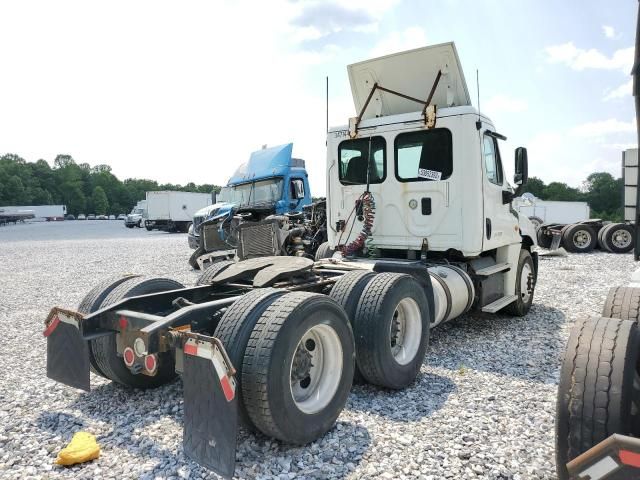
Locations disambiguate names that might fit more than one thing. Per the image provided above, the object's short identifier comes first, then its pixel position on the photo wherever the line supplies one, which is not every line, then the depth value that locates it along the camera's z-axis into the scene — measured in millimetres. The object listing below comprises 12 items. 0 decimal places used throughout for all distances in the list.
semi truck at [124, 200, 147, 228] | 48338
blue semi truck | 12570
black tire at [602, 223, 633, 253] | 16984
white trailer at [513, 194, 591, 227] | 32250
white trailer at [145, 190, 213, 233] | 38375
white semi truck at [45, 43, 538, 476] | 3006
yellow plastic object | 3139
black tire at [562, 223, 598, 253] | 17484
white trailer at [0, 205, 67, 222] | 74469
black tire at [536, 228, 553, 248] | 18047
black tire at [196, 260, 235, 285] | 5473
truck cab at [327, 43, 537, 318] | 6039
